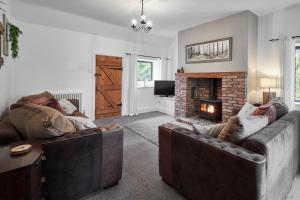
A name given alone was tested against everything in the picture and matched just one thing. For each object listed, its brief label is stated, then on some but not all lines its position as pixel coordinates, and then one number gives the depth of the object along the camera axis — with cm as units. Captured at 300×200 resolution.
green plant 311
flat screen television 615
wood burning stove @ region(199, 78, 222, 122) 448
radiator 440
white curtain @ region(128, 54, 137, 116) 569
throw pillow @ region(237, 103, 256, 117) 277
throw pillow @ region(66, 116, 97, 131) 196
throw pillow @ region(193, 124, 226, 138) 175
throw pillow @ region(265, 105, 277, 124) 191
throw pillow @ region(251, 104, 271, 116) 206
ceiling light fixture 317
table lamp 354
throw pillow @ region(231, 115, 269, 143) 146
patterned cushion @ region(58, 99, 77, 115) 346
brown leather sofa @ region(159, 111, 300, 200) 122
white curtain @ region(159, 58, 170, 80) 653
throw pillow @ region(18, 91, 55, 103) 336
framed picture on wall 415
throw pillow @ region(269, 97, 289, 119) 223
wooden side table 109
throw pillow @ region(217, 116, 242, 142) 149
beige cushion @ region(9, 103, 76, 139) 152
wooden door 514
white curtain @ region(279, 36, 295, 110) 363
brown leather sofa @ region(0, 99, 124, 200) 154
